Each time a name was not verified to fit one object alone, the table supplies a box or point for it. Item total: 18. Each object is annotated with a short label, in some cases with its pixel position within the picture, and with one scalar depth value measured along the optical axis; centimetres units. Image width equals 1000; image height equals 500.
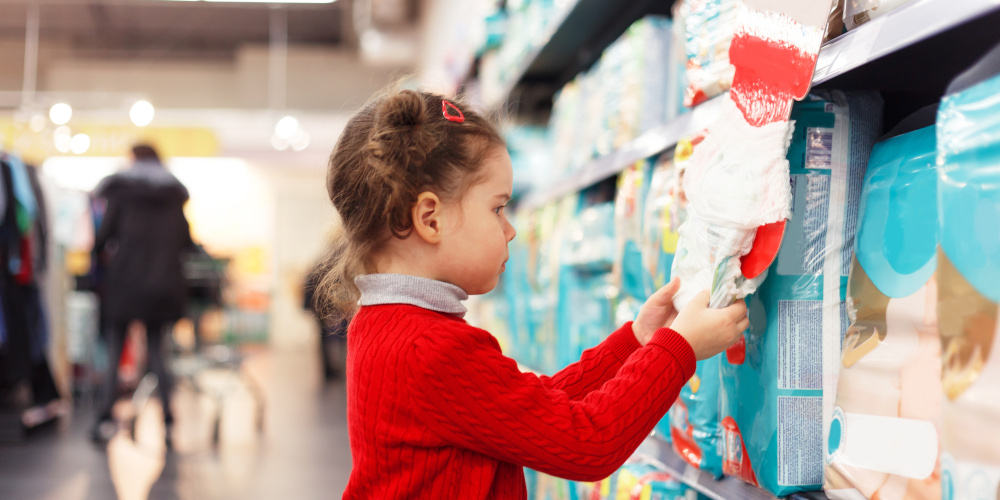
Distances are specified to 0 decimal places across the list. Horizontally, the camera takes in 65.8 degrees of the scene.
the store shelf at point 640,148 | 110
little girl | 86
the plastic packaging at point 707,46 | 103
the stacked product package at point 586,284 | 167
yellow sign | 787
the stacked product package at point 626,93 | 143
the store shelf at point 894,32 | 59
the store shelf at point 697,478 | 95
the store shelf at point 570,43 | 185
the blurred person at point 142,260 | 404
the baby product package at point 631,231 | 138
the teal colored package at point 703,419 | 107
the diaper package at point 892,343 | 70
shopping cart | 471
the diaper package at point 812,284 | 88
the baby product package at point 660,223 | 119
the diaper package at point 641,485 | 124
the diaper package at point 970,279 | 57
